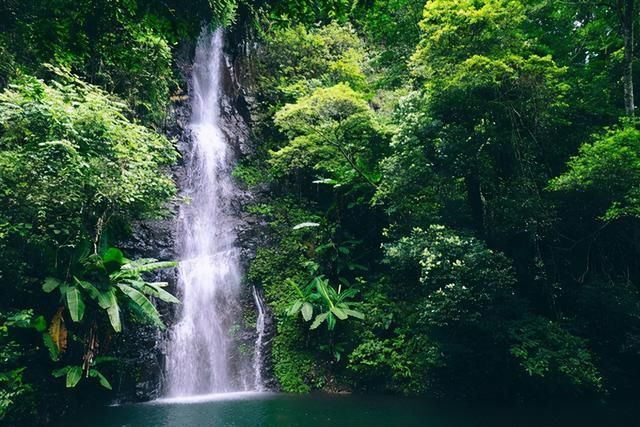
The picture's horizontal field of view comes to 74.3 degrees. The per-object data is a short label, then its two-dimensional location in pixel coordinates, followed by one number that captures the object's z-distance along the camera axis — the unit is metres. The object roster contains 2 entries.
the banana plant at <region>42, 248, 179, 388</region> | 8.86
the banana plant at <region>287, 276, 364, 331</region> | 12.03
